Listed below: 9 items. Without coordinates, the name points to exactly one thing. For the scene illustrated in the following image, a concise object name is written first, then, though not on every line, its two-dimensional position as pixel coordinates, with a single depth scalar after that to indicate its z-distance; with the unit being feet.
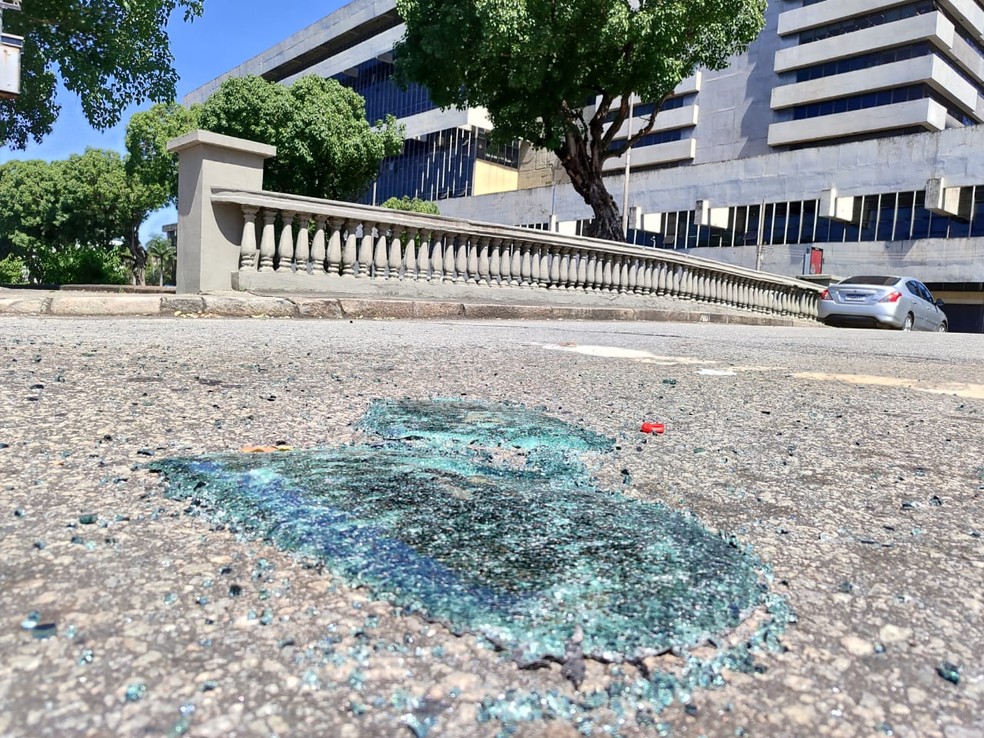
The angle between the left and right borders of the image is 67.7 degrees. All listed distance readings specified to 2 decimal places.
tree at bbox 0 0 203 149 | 45.21
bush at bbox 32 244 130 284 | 64.03
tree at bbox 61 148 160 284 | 139.03
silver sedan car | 49.75
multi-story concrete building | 109.50
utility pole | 129.29
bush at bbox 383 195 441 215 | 135.54
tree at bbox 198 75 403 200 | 91.35
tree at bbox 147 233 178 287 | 213.95
